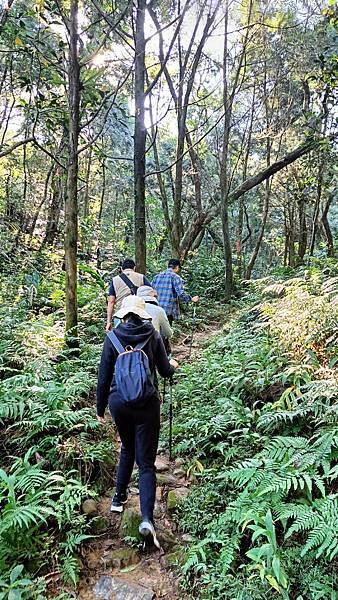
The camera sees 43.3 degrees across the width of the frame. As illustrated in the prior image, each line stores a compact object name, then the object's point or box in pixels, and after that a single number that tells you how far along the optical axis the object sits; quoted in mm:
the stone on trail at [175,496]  4254
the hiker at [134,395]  3590
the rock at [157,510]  4159
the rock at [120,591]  3270
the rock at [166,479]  4664
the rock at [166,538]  3773
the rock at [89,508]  4031
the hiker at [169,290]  8180
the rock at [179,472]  4840
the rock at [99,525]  3914
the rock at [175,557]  3552
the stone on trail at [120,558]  3592
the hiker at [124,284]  6988
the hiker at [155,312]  5344
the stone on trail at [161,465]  4923
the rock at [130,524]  3841
